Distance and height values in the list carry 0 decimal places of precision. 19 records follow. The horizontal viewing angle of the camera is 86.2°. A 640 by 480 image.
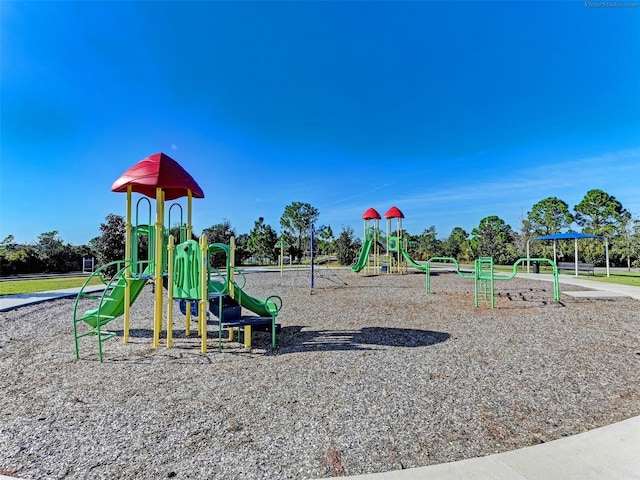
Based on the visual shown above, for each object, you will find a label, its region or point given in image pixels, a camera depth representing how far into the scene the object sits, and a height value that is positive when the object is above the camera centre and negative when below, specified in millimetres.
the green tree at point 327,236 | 42531 +2072
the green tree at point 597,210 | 38156 +4383
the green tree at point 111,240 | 16141 +736
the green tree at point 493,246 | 31247 +358
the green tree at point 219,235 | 27219 +1817
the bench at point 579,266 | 19125 -1030
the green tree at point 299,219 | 41969 +4154
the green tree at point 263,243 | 37344 +1189
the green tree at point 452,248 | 34688 +259
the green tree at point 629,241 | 20500 +421
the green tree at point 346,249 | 31594 +293
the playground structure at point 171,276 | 5020 -331
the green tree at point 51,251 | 28250 +491
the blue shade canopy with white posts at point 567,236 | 17841 +680
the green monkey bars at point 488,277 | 8834 -719
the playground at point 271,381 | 2457 -1422
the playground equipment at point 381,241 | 19641 +610
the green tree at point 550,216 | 40906 +4031
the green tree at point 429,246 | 35438 +511
